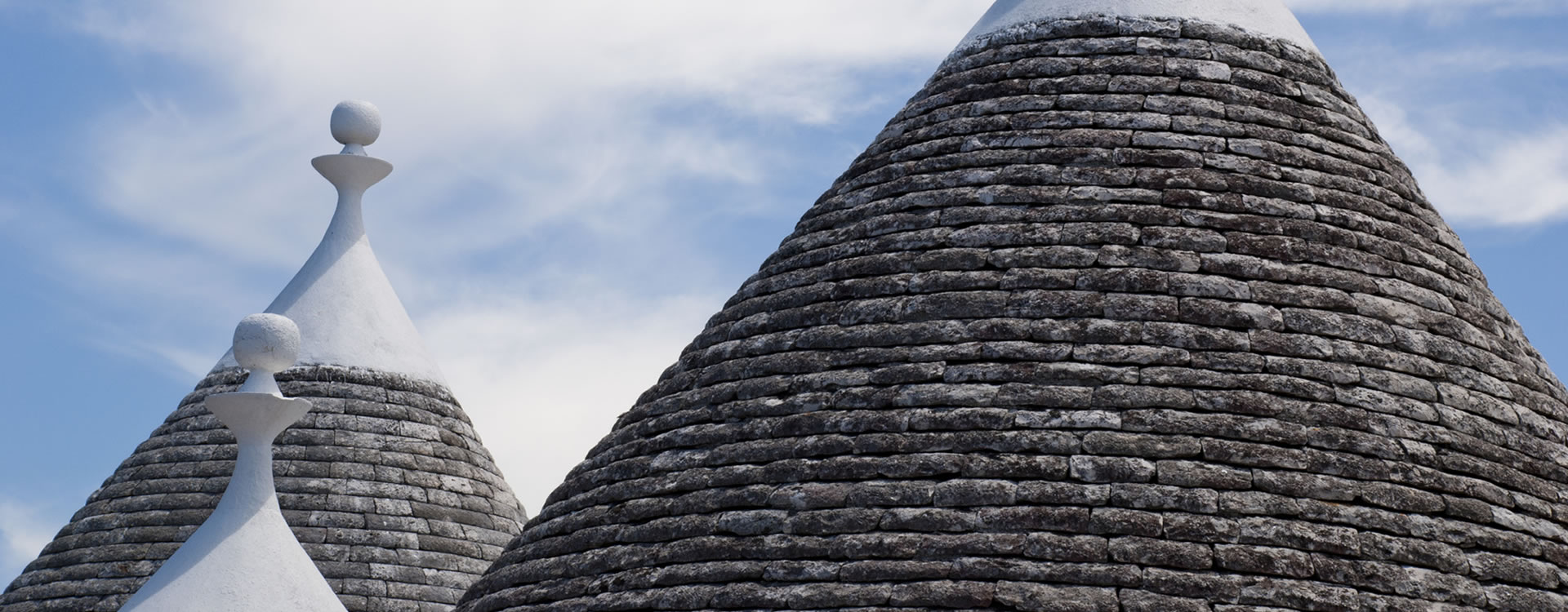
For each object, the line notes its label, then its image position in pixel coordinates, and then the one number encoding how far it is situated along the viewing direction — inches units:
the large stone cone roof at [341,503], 573.3
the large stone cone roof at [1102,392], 320.8
